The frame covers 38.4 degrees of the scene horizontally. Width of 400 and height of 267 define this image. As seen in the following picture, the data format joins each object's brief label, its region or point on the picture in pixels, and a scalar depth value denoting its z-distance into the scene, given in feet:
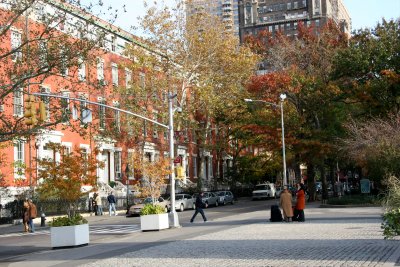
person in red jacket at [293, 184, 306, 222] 85.97
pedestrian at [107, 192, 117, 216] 137.08
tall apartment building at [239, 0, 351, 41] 410.52
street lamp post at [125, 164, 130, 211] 152.91
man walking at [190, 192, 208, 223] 96.51
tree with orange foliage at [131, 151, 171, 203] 89.39
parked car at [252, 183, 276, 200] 218.79
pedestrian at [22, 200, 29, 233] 99.71
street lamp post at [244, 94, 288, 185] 133.91
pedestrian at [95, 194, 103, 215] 141.90
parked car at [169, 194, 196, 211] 153.48
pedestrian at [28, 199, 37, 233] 99.35
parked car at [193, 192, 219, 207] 170.69
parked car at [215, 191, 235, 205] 184.65
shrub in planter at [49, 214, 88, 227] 66.95
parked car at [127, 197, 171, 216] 132.36
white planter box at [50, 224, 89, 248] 66.39
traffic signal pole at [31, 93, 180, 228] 88.33
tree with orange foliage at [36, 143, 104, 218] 69.00
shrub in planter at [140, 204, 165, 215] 84.48
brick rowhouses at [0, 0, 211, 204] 73.56
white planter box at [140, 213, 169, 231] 84.23
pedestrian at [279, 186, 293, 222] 85.92
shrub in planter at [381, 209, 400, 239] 44.71
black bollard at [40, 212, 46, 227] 115.44
